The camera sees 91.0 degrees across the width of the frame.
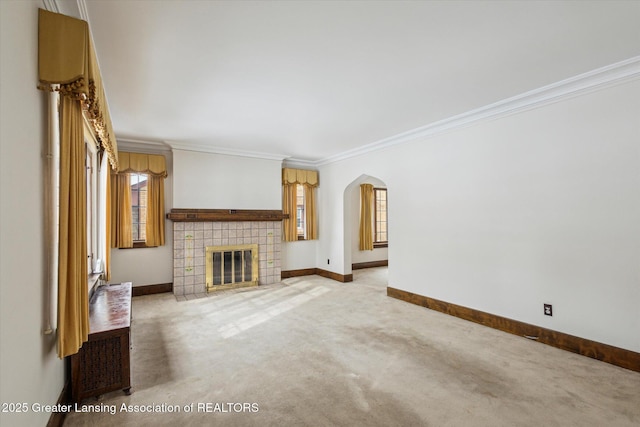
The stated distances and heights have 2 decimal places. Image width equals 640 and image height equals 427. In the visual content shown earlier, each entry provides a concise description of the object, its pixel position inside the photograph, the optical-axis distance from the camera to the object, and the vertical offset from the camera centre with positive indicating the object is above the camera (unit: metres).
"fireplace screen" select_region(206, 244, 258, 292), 5.77 -0.90
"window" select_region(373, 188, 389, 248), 8.67 -0.03
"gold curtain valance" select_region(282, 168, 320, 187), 6.73 +0.91
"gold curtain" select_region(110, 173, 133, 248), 5.08 +0.13
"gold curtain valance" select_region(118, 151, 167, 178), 5.18 +0.96
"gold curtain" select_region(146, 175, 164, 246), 5.36 +0.15
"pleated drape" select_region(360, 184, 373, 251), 8.23 -0.05
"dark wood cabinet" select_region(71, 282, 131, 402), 2.27 -1.05
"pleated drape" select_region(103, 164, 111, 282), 4.26 -0.16
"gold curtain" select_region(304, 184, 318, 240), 7.06 +0.13
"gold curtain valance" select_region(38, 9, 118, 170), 1.60 +0.86
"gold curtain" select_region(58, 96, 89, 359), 1.77 -0.09
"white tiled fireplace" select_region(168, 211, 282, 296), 5.50 -0.45
